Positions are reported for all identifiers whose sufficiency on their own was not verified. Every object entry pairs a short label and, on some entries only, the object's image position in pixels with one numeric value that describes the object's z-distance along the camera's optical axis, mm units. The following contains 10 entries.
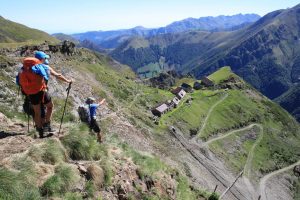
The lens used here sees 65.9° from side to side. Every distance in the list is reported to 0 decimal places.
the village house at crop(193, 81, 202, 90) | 106701
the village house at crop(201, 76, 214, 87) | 108776
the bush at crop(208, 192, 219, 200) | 14294
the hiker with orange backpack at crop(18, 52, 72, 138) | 9511
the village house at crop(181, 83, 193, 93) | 97149
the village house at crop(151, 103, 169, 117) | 63733
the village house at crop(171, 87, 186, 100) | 83153
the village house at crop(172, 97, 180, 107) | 75507
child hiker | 12812
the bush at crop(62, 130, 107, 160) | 10468
